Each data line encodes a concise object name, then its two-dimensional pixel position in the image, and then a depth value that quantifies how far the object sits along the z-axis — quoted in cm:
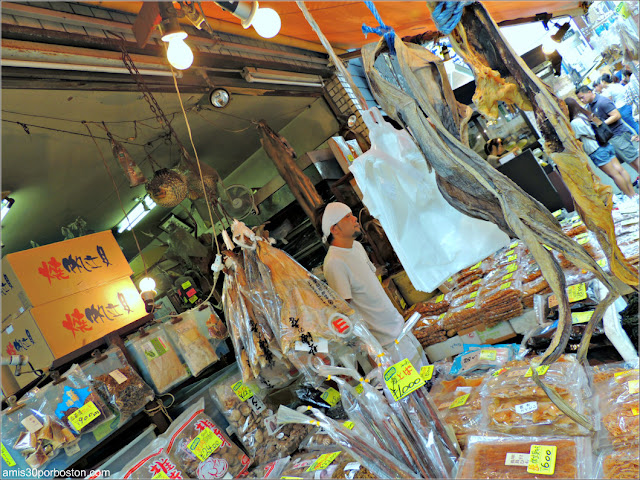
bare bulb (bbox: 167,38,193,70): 265
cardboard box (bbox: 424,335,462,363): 399
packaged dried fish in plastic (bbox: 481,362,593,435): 207
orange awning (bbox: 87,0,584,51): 381
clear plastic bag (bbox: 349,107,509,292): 184
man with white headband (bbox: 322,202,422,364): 369
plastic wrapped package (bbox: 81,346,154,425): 283
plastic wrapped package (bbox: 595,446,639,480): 171
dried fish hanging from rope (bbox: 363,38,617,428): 129
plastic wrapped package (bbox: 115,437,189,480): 263
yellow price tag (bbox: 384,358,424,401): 194
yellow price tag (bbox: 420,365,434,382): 204
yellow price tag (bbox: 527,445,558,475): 178
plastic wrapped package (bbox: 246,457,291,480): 278
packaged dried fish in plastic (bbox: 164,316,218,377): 334
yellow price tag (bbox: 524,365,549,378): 213
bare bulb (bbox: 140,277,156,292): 366
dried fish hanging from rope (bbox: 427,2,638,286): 131
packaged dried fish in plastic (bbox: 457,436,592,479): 176
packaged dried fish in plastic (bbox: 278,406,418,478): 200
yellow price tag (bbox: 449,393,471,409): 253
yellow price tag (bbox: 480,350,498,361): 300
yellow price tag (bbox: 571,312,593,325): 275
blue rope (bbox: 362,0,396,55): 147
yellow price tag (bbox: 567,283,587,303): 296
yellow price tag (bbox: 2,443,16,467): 237
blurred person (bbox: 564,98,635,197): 603
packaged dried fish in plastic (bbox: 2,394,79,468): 241
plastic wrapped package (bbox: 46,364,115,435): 260
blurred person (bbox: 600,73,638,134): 785
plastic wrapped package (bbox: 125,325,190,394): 310
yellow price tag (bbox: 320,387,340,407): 304
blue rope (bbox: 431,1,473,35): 139
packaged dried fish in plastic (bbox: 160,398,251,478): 281
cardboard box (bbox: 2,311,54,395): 296
